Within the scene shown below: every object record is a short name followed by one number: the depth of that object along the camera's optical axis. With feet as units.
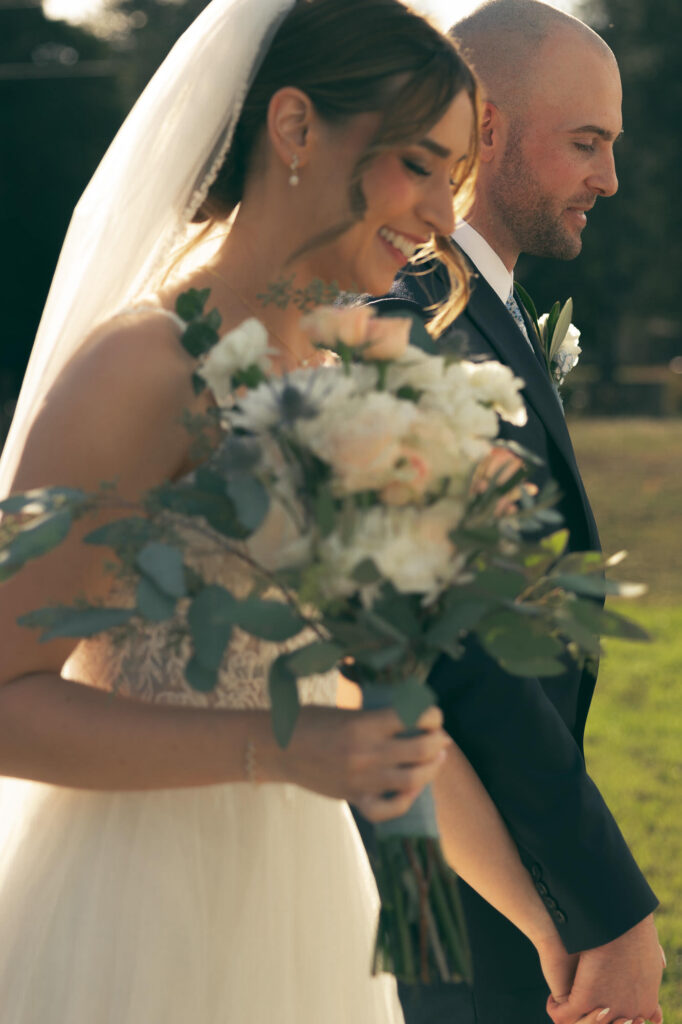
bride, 6.76
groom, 8.79
